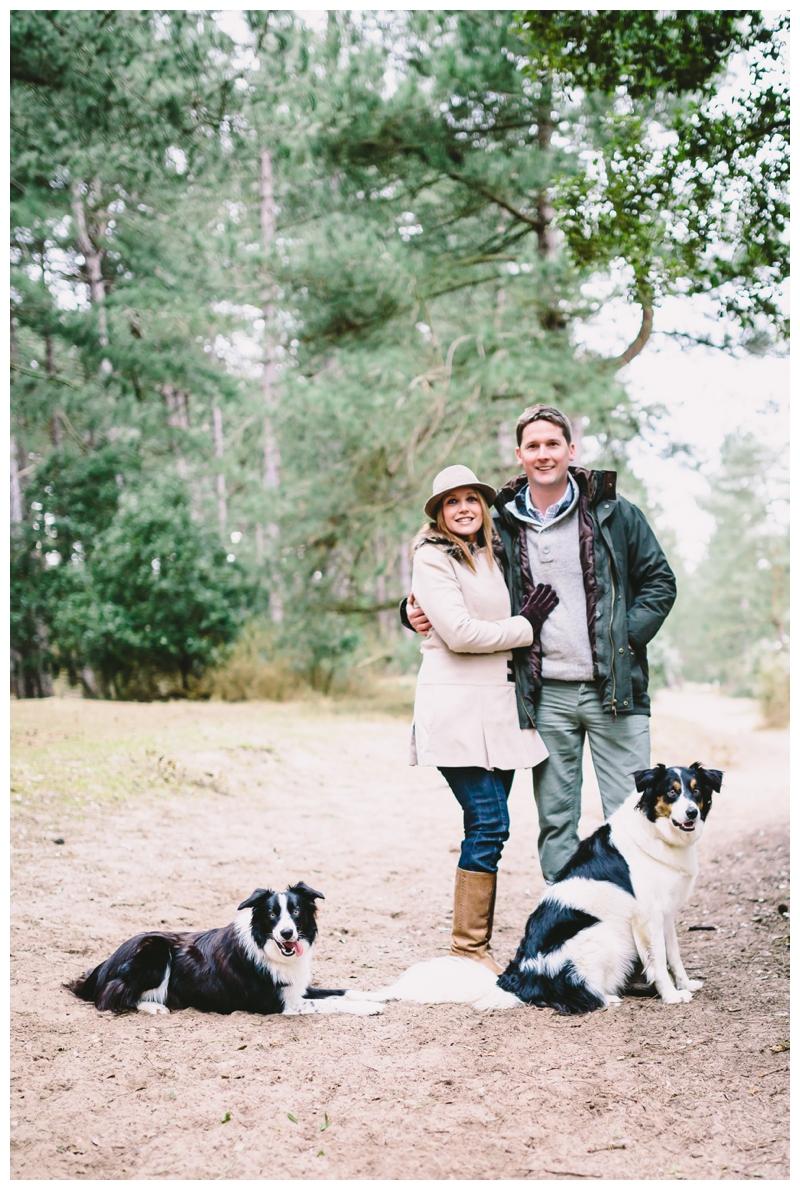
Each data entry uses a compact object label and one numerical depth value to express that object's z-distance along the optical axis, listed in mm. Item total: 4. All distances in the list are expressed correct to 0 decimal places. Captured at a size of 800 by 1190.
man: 4066
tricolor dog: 3754
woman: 4027
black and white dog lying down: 3854
